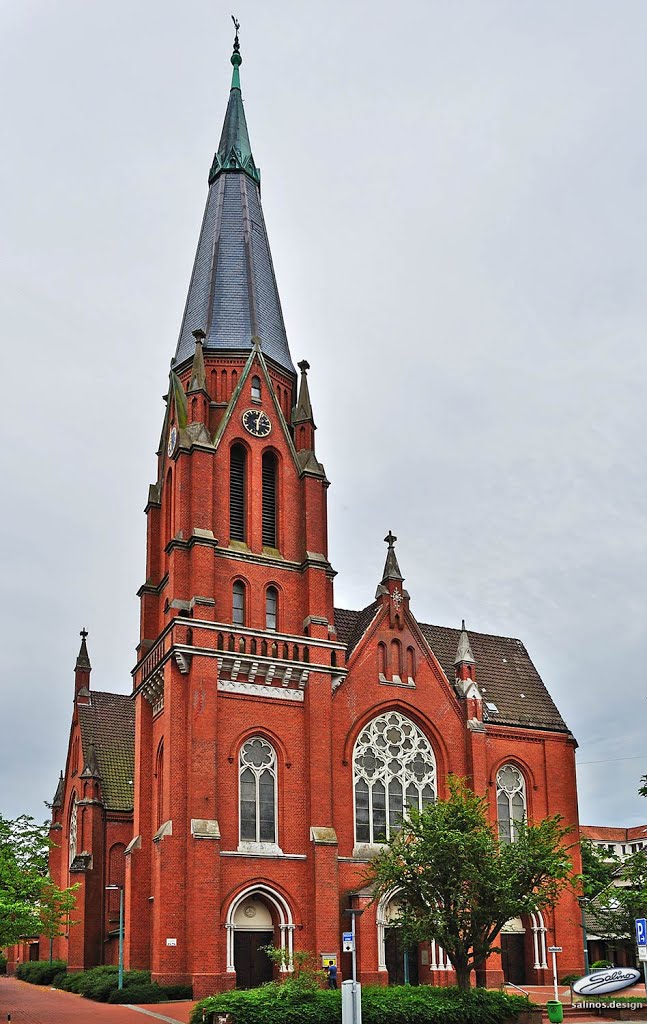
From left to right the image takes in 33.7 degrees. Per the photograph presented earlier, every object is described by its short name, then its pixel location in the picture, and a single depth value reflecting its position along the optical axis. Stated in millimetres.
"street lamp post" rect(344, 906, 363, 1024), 39300
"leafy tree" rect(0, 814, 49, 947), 38594
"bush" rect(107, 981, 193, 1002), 38969
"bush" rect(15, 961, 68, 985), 58094
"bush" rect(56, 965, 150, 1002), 41094
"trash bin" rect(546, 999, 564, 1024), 33750
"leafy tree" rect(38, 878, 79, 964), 44906
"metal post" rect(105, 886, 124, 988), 41112
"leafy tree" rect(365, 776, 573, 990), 34344
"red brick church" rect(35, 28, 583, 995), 42469
